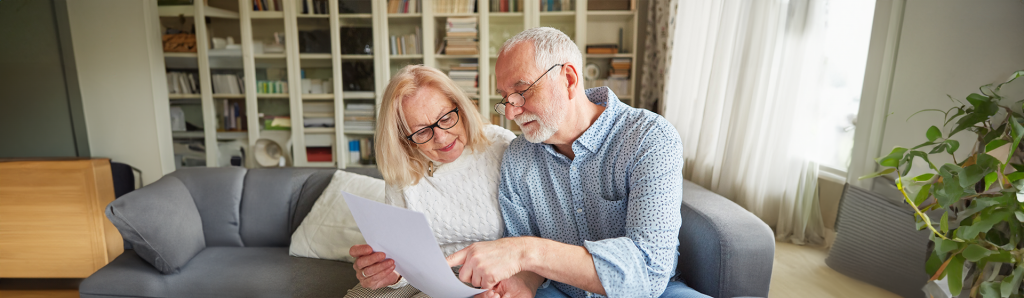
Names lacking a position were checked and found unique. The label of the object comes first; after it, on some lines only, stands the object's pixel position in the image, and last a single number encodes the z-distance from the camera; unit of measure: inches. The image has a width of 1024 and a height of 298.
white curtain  70.6
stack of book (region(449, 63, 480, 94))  142.5
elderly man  33.4
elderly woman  44.5
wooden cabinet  83.0
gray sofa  45.9
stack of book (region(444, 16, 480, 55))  138.1
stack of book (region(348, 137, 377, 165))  150.1
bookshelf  138.9
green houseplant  24.6
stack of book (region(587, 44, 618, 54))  137.8
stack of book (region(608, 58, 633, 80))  139.4
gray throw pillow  61.8
